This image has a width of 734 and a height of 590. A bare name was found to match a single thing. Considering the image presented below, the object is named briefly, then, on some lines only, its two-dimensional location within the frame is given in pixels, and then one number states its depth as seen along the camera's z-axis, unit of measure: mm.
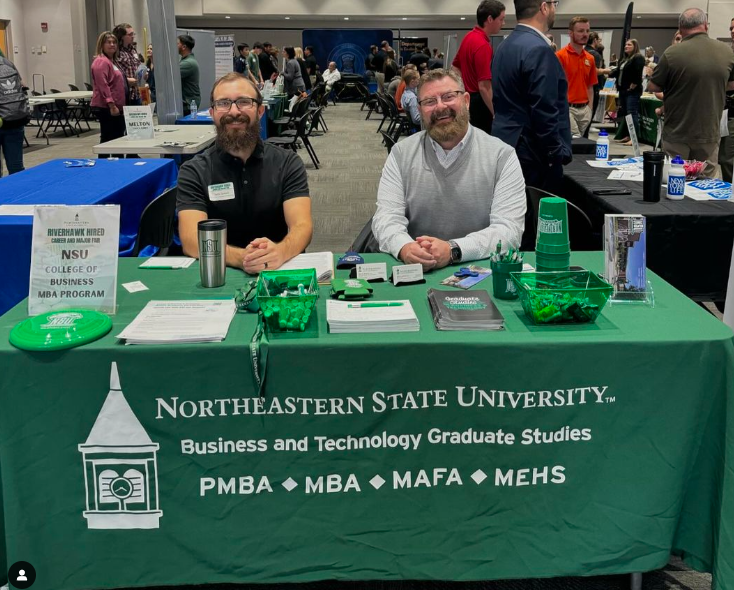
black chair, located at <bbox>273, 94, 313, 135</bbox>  9734
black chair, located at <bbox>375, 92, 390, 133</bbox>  11301
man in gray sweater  2467
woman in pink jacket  7133
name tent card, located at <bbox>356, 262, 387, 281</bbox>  1975
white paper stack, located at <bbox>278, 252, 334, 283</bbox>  2008
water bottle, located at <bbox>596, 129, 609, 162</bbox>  4379
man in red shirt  5637
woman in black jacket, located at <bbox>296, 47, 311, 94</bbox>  13880
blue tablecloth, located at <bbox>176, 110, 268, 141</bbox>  6894
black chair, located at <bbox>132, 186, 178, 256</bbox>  2934
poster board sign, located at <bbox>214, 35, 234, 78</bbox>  9430
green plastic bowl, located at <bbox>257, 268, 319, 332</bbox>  1590
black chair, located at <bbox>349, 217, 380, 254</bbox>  2701
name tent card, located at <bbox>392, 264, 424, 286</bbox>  1941
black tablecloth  3076
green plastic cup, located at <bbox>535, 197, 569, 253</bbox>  1826
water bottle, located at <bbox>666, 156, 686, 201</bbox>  3277
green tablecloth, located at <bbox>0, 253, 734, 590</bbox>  1542
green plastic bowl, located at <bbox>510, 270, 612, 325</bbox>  1619
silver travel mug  1868
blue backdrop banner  22312
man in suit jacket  3705
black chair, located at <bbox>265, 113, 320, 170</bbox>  7834
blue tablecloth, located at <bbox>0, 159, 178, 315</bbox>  2826
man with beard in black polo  2506
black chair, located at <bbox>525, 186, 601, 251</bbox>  3301
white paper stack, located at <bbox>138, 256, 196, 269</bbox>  2100
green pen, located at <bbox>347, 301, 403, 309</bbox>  1699
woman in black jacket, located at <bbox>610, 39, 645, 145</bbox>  9898
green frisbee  1497
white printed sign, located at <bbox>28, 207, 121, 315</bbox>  1684
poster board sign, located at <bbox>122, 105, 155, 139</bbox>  5203
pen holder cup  1794
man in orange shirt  6711
